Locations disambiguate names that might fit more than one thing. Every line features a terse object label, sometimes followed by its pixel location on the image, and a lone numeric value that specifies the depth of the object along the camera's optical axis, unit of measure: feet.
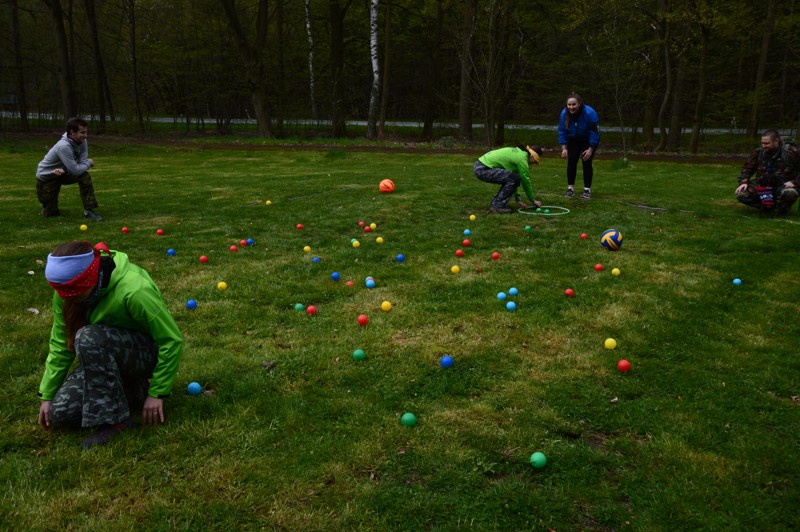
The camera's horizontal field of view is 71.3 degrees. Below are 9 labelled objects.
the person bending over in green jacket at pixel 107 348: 10.18
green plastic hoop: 32.19
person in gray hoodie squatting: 29.99
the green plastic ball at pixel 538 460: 10.23
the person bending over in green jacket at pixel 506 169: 30.99
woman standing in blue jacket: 34.14
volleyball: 24.48
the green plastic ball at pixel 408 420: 11.50
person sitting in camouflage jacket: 30.58
